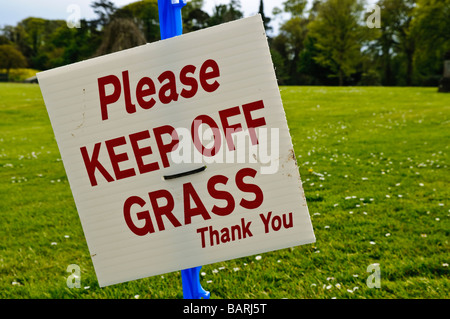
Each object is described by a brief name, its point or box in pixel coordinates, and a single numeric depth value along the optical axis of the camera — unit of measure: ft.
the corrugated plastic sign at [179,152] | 4.95
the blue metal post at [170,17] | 5.50
